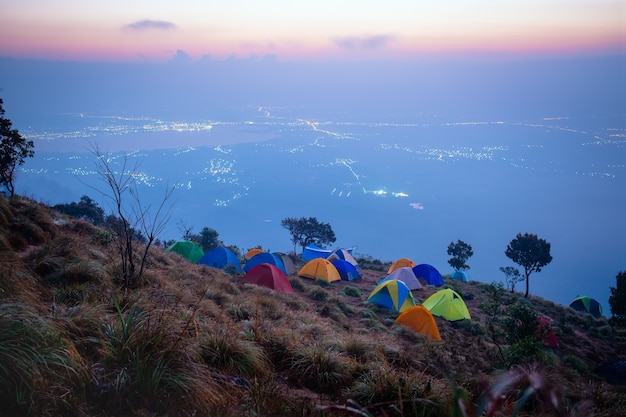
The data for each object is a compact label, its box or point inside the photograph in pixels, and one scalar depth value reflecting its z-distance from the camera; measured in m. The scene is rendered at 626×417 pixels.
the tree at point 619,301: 21.93
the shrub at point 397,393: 3.50
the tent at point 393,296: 18.25
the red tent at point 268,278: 15.90
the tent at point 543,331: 12.40
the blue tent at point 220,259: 21.59
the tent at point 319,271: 22.47
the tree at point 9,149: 14.77
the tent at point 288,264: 23.04
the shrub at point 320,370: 4.38
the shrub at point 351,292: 20.38
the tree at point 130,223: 6.40
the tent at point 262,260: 21.27
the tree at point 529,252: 31.36
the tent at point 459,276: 33.89
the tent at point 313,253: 28.75
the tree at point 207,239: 32.12
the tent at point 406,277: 22.98
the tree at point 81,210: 30.48
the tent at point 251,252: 27.92
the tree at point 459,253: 41.00
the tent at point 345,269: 24.50
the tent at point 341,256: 26.40
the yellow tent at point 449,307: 17.88
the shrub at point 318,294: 16.21
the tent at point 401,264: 28.69
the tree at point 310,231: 43.66
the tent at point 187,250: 22.17
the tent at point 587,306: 31.37
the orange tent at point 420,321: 14.80
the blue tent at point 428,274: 26.70
